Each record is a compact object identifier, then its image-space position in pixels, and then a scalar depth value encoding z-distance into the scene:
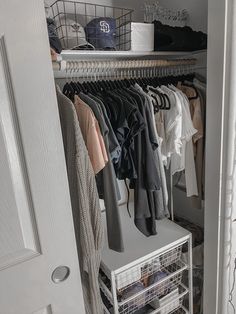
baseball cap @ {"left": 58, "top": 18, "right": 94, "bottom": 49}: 1.21
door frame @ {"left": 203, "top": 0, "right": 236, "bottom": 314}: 0.98
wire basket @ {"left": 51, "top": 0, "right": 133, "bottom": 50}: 1.22
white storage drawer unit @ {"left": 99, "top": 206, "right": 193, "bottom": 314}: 1.25
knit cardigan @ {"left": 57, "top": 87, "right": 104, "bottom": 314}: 0.95
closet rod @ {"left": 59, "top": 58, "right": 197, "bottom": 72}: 1.15
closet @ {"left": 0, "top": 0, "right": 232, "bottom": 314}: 0.64
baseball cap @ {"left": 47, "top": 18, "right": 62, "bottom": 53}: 1.02
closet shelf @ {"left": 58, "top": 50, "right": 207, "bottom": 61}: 1.15
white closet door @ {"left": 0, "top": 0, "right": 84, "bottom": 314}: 0.61
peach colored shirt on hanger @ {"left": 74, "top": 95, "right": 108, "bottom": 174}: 1.04
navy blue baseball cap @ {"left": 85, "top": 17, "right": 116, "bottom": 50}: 1.25
